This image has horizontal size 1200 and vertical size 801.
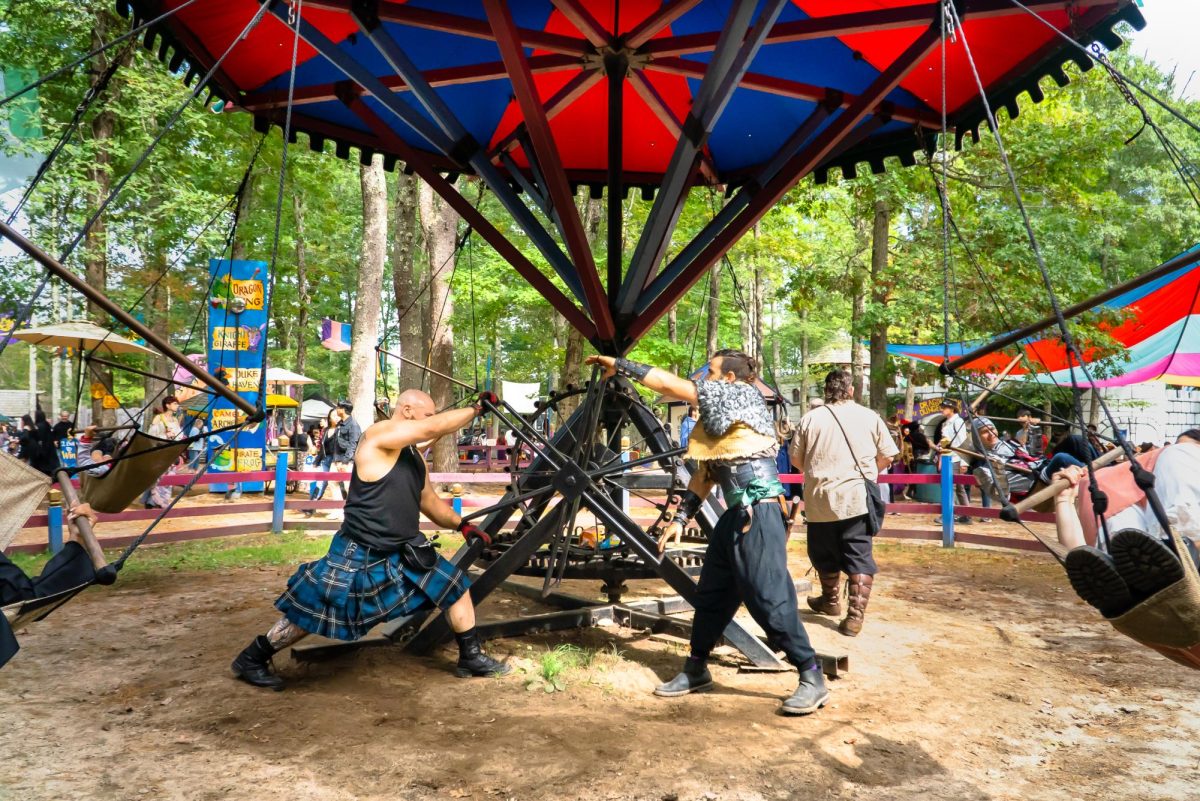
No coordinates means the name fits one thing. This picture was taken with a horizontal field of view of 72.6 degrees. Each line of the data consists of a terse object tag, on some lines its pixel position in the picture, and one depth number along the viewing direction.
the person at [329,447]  12.96
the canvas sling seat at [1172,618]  2.55
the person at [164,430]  11.61
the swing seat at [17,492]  3.97
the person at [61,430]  10.65
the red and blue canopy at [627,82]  4.34
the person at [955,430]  12.23
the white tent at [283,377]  21.62
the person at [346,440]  12.76
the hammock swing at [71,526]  3.03
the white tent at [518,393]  31.80
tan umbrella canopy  11.05
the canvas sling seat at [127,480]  5.72
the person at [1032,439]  14.52
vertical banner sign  13.46
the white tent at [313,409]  32.59
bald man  4.34
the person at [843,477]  5.70
